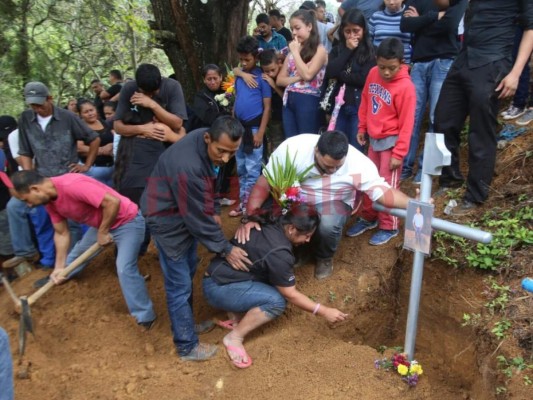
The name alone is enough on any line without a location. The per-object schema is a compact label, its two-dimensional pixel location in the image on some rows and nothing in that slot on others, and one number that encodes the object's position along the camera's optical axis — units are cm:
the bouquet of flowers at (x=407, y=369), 281
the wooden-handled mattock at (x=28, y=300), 333
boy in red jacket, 360
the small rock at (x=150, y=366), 323
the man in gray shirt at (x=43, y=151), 450
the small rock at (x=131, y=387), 300
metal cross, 232
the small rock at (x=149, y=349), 352
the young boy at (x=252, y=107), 482
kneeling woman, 315
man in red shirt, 347
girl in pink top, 444
